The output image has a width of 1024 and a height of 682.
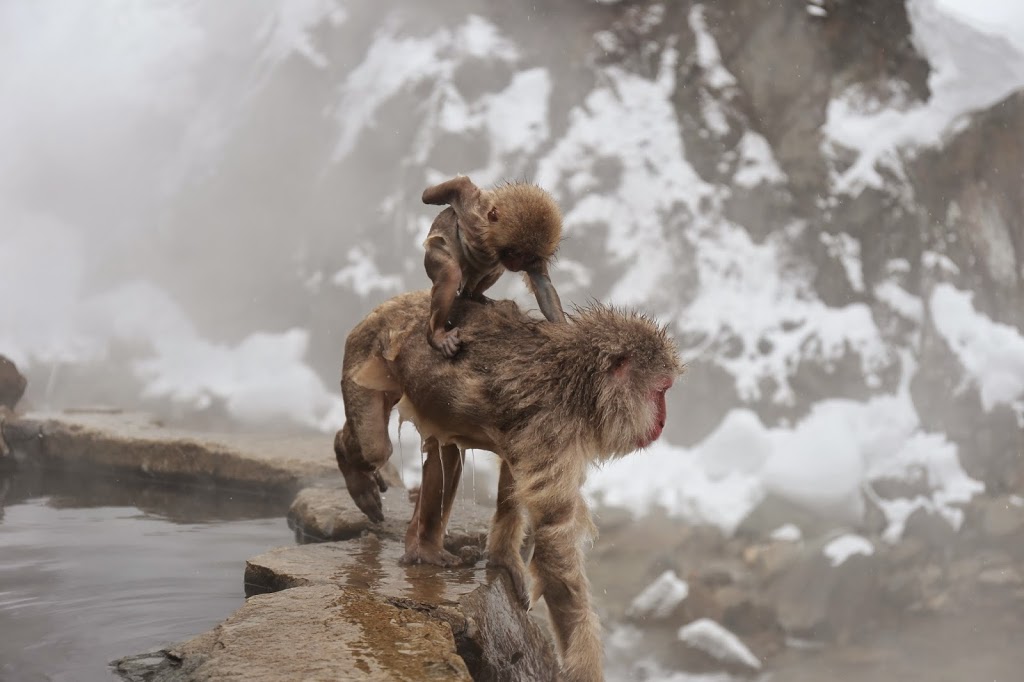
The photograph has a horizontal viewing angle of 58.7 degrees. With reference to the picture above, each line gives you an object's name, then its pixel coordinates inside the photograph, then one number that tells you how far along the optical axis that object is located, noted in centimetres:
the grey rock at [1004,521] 1001
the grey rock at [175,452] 456
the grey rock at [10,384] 566
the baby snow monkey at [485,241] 228
